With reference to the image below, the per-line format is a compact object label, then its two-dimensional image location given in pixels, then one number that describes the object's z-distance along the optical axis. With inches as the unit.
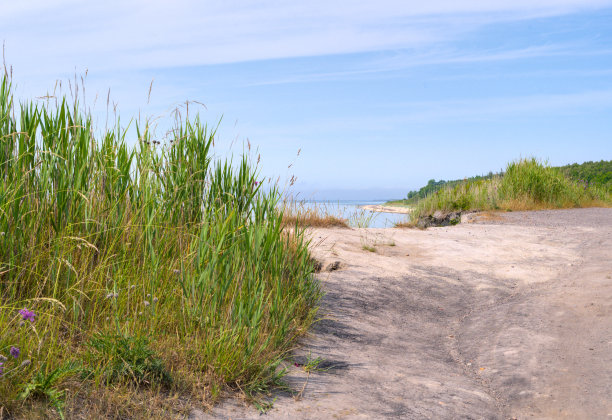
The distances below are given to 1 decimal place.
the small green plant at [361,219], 433.0
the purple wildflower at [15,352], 97.3
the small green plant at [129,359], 110.3
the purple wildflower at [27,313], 105.7
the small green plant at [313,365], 139.7
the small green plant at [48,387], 96.7
